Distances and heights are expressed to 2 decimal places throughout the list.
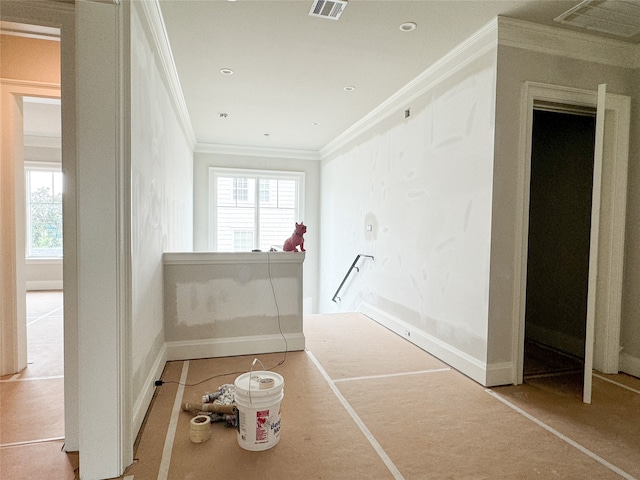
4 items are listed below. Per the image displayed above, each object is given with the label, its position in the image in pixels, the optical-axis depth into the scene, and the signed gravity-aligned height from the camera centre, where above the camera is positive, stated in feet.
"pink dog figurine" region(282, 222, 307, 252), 12.60 -0.59
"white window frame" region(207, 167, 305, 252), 24.30 +2.54
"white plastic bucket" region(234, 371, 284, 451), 6.57 -3.56
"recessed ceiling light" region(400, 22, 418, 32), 9.20 +5.20
